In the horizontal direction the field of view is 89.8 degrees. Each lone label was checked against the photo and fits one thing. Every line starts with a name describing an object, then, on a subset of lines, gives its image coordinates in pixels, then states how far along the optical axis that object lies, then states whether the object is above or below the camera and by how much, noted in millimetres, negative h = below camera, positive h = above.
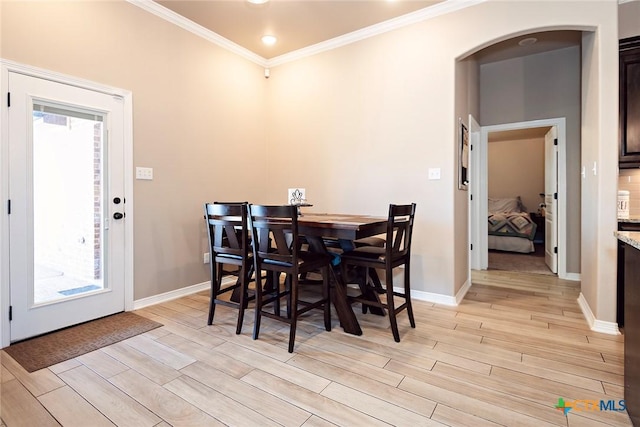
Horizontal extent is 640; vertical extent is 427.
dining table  2123 -201
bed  5625 -504
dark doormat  2014 -941
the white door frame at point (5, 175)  2133 +215
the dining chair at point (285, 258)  2100 -377
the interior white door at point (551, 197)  4165 +88
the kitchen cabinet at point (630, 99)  2471 +802
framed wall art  3217 +496
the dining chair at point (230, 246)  2354 -317
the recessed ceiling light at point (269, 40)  3559 +1866
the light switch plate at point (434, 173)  3088 +302
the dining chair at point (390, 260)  2219 -404
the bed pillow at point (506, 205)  6948 -32
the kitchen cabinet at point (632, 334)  1320 -571
